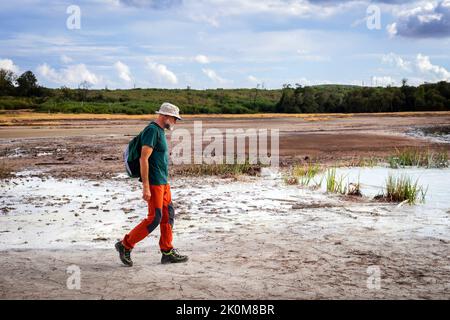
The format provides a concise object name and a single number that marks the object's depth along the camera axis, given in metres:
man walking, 5.97
